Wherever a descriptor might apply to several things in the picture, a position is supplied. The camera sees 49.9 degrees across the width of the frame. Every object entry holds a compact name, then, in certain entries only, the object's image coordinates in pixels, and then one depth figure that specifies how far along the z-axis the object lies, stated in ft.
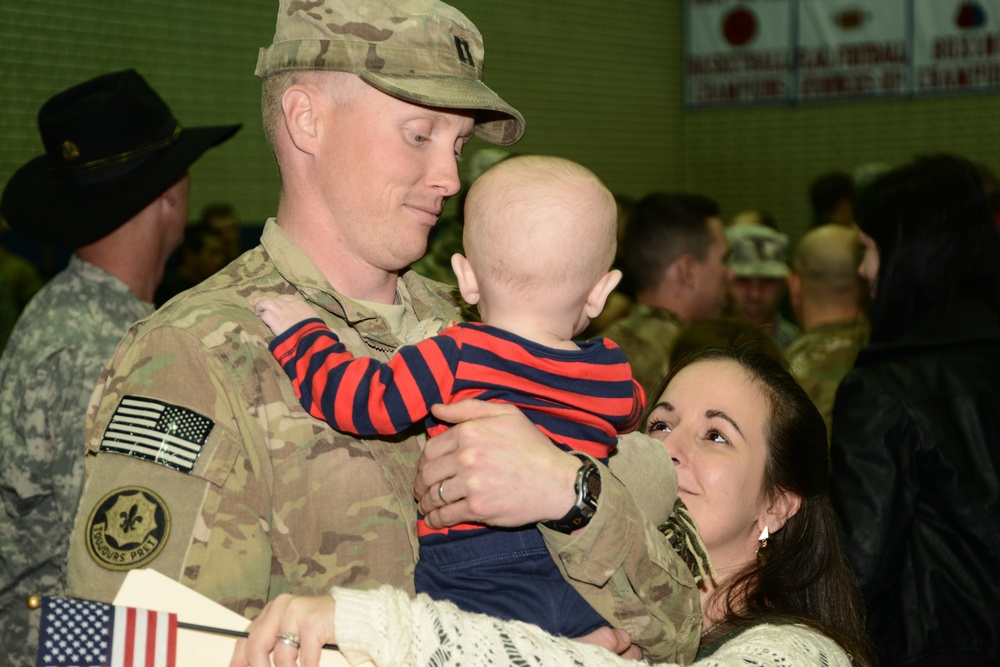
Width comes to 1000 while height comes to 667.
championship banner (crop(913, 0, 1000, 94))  30.73
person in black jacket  9.59
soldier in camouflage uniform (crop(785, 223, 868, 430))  13.78
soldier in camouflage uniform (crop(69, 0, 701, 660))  4.69
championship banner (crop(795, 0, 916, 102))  32.37
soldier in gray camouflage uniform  9.77
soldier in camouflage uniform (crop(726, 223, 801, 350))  18.61
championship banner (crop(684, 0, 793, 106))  34.04
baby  5.00
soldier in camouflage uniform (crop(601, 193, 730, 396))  15.66
